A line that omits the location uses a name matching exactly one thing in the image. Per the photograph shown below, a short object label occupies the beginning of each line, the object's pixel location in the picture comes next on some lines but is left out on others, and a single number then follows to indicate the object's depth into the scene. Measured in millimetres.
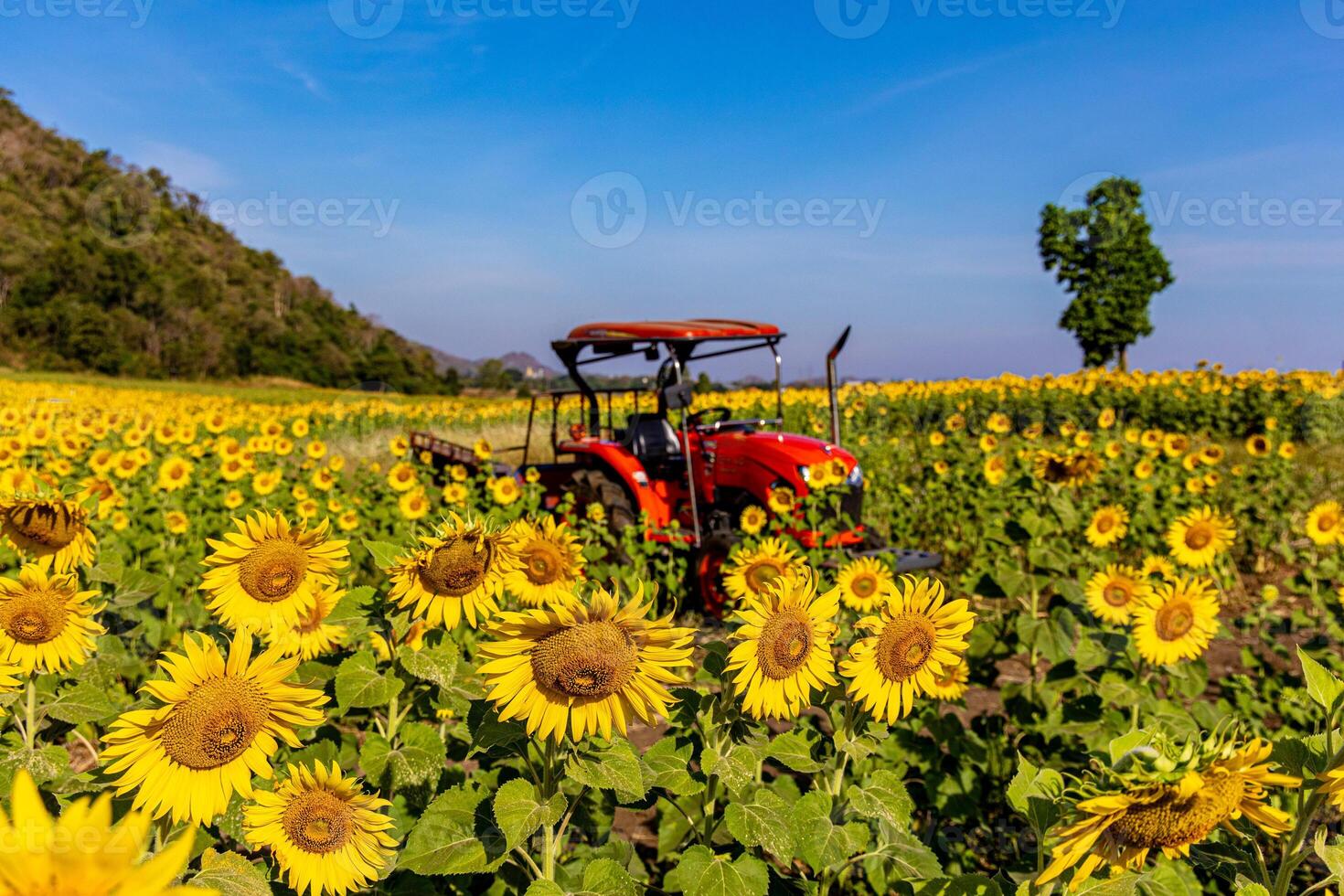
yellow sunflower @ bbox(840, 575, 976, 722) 1717
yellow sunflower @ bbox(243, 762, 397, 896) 1454
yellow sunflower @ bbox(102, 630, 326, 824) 1327
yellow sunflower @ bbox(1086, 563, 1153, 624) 3068
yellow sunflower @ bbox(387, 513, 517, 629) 1737
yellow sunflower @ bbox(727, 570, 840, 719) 1636
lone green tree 43844
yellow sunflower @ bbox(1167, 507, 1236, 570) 3998
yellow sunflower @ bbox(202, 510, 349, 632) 1821
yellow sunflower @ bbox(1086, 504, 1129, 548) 4250
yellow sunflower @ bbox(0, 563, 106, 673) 1705
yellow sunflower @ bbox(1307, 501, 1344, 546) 4750
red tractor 5613
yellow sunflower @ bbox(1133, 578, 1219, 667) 2686
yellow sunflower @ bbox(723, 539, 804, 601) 2596
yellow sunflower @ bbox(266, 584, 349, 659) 1968
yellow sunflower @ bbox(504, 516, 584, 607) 1988
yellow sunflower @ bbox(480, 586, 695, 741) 1391
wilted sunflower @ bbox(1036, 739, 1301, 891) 1059
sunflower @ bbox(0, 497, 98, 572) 2041
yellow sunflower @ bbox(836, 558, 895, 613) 2961
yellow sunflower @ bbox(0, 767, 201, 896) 619
